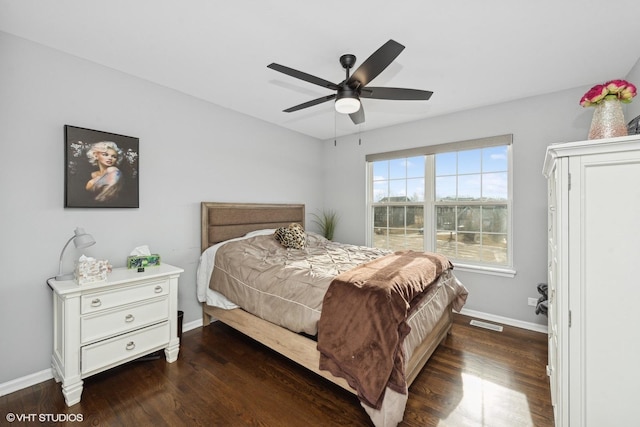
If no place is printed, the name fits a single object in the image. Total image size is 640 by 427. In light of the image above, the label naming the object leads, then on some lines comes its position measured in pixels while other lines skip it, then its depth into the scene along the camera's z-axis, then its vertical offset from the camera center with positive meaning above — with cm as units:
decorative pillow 327 -30
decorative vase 124 +43
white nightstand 185 -83
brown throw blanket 154 -71
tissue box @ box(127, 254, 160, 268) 237 -43
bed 177 -88
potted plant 460 -15
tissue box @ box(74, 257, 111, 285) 193 -43
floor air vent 301 -128
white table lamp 201 -21
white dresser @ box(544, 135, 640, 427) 108 -28
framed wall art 219 +37
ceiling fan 173 +93
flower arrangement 125 +56
